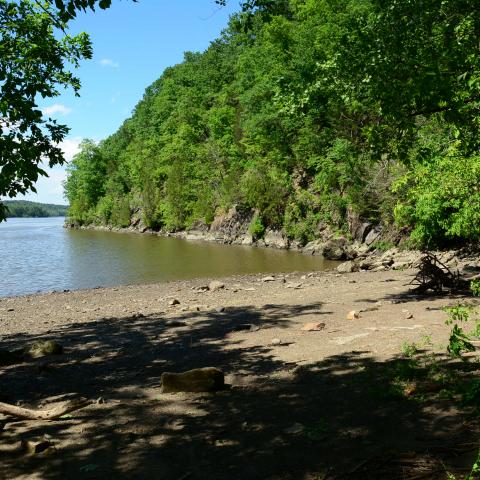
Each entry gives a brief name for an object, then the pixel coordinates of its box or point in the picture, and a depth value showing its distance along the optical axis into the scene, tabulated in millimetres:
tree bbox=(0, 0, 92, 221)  6816
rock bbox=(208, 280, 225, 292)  20292
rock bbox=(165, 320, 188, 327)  12553
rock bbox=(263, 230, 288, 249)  42662
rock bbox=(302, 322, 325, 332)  10320
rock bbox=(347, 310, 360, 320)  10821
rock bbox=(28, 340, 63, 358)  9961
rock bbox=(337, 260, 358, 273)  24308
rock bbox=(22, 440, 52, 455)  5184
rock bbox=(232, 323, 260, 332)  11211
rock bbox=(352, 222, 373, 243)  33219
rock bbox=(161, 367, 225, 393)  6910
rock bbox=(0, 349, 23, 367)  9344
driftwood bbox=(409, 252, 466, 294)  12961
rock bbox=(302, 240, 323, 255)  36625
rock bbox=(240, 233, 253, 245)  46647
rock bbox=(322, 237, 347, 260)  32094
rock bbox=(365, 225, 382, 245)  32066
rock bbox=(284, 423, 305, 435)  5120
